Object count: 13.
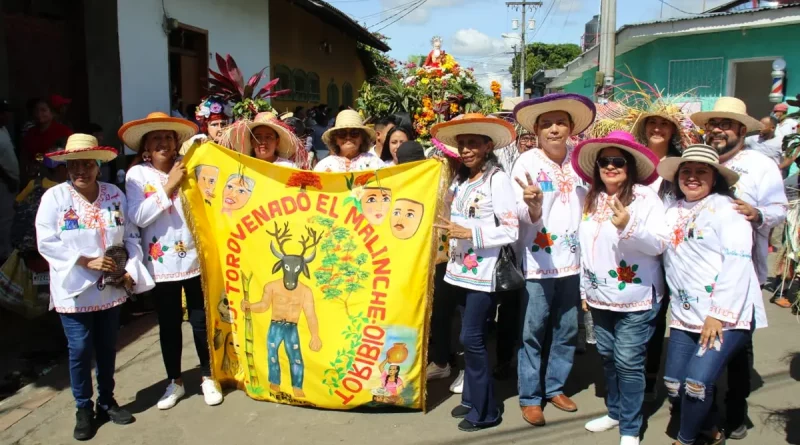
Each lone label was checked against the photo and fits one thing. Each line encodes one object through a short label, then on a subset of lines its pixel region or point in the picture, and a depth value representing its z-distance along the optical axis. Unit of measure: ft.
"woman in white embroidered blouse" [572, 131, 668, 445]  11.39
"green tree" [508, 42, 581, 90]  224.94
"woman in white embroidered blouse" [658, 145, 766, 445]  10.55
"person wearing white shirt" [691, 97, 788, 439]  12.26
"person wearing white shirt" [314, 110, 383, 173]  15.75
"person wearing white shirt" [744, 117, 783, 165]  25.71
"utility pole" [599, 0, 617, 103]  43.04
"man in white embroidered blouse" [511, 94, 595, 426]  12.73
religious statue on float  22.53
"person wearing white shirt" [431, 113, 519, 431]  12.11
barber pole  41.98
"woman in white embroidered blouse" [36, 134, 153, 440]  12.07
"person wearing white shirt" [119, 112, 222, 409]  13.23
